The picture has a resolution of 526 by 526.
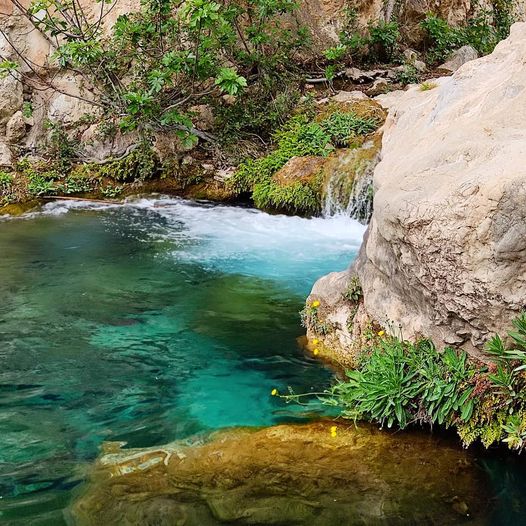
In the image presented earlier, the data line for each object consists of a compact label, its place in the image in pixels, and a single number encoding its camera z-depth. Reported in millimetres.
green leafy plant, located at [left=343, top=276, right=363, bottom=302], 5637
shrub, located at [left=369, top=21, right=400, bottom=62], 16344
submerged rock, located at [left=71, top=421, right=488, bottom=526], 3666
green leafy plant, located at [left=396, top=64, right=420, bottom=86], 15414
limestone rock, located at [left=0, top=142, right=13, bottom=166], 14188
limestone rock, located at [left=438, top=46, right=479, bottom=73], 16609
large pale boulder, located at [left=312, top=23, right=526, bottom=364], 3951
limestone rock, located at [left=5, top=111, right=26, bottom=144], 14633
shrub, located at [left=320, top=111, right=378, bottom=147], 12727
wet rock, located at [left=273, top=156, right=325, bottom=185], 12023
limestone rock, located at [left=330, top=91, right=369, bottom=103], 14281
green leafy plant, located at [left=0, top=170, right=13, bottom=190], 13125
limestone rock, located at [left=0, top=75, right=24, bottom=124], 14500
